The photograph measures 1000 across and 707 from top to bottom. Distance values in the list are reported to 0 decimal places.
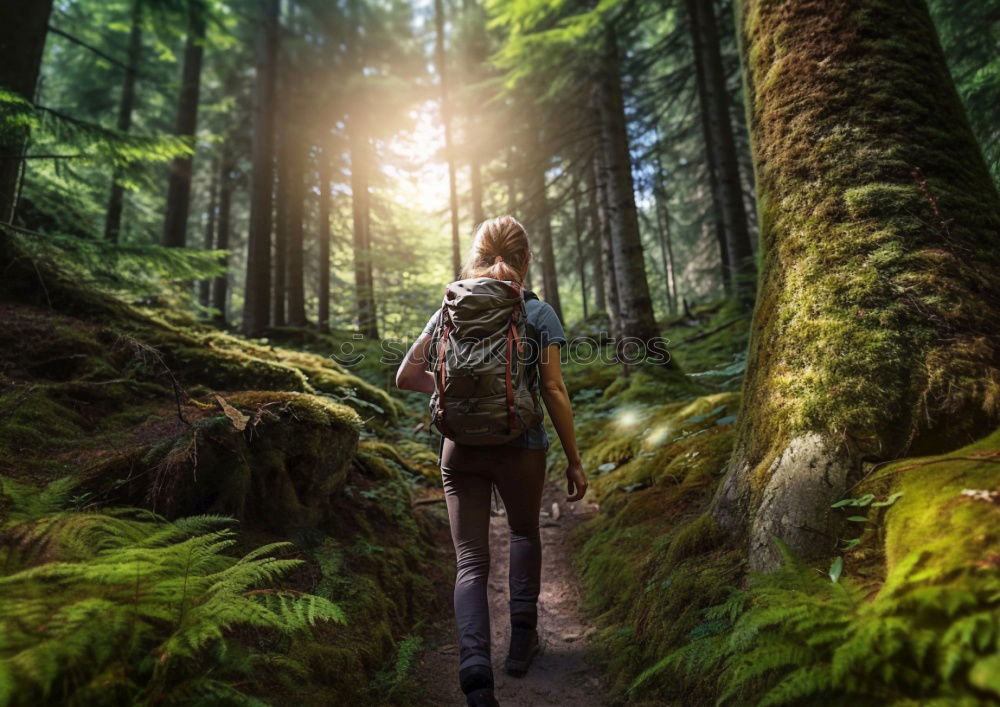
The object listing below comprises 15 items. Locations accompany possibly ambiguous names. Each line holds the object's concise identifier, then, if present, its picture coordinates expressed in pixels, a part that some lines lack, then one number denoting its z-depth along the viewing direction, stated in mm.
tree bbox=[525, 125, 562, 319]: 11725
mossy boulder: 2578
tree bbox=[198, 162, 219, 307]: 20422
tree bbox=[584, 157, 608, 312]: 14610
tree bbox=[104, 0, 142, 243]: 13703
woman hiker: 2459
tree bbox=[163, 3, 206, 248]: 11922
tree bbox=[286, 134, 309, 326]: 15273
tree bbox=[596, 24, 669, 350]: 8047
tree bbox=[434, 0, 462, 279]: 15231
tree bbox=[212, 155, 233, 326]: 17875
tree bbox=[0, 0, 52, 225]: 5090
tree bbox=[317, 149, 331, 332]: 16406
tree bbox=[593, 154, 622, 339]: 8672
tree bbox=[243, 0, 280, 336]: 12180
